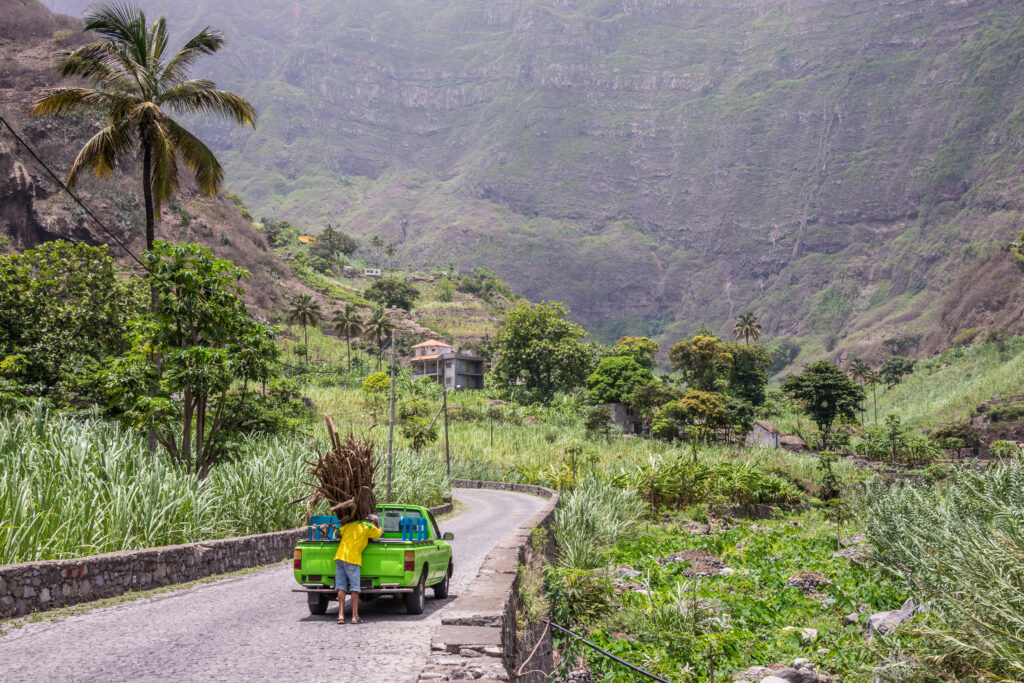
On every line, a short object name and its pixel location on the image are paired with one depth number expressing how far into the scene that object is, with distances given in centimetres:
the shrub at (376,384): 6612
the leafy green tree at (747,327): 11669
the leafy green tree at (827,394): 7200
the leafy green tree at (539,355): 7912
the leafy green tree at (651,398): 6688
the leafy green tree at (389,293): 12694
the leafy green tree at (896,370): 12012
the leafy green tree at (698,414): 5991
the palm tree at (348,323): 9200
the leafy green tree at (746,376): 9175
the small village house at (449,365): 9012
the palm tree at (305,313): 8812
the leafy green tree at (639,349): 9837
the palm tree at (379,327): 8906
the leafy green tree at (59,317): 2141
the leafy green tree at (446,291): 15165
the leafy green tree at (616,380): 7262
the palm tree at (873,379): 10664
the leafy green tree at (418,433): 4244
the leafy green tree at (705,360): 8912
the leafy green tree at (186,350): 1664
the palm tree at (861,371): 10900
